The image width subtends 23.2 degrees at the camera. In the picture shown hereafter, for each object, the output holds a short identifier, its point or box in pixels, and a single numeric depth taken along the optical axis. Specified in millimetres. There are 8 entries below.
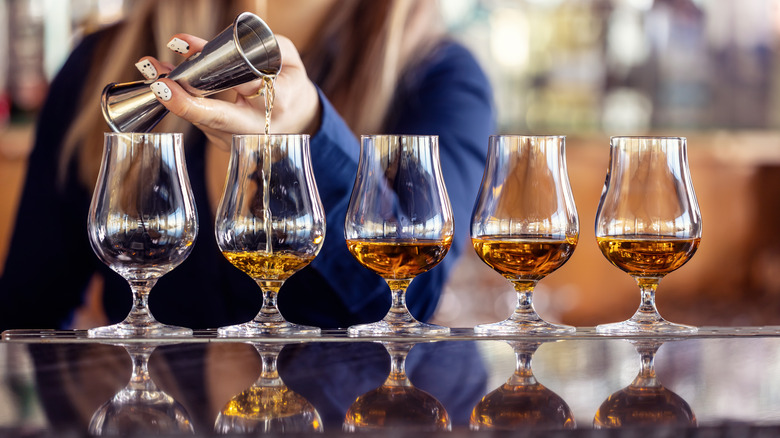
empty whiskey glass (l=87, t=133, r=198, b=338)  1150
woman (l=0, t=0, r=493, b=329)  1518
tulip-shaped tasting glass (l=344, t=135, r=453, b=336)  1172
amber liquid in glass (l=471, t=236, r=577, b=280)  1175
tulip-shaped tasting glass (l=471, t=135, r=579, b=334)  1176
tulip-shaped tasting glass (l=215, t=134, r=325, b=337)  1152
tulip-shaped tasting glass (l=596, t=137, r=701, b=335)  1182
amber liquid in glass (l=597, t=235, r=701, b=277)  1182
